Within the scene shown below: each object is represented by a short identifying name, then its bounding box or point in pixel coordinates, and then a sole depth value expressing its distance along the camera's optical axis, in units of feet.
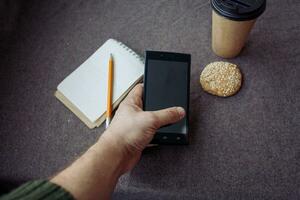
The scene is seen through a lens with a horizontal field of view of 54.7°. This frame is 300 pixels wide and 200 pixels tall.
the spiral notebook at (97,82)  2.00
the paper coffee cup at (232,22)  1.69
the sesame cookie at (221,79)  1.95
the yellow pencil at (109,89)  1.95
